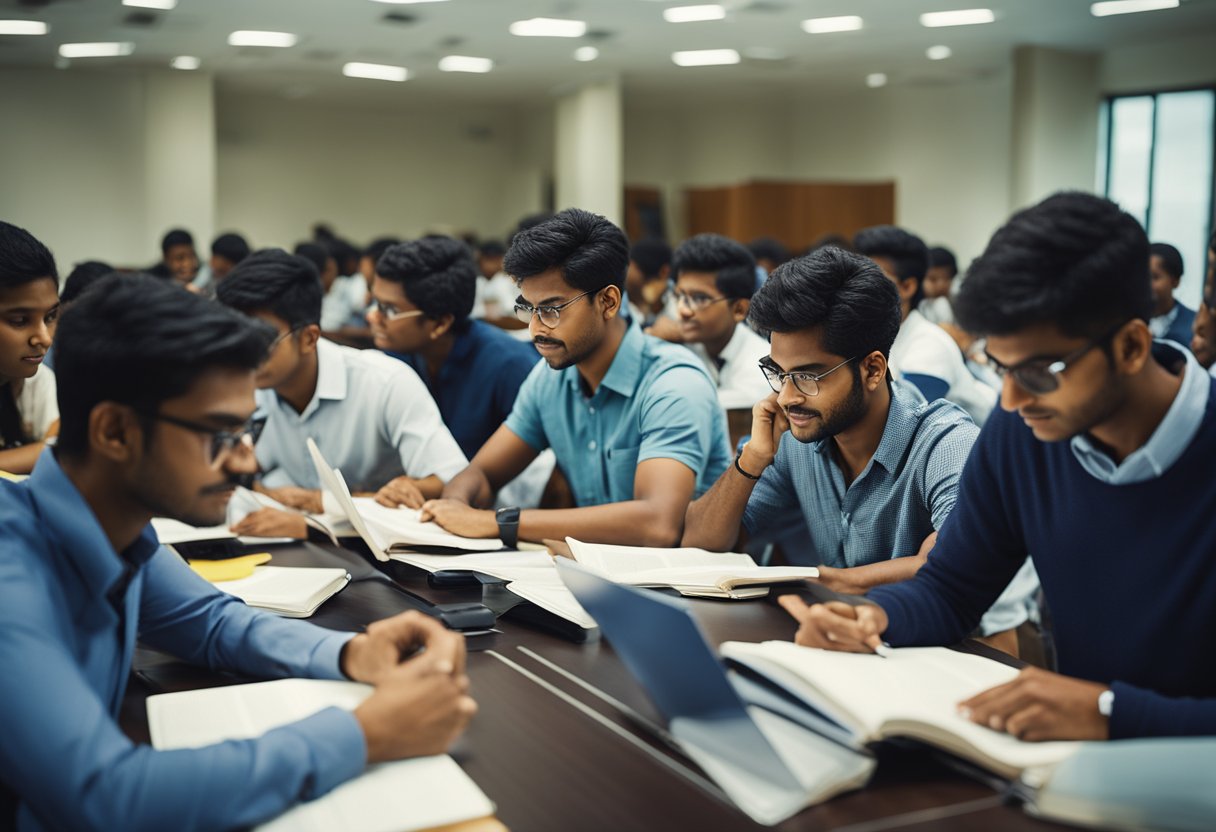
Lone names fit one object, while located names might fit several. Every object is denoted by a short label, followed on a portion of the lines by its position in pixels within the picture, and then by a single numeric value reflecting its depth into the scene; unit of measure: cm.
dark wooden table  105
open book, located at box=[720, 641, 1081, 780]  112
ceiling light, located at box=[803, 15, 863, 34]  941
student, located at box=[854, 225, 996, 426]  356
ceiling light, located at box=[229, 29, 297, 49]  1009
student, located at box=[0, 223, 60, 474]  229
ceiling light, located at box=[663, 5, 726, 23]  905
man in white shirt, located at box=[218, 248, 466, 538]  271
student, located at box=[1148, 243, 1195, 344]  509
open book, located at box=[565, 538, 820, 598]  179
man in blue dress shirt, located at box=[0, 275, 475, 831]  102
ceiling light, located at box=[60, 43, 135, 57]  1068
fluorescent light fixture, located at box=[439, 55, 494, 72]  1155
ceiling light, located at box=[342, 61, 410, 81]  1206
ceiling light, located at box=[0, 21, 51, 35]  953
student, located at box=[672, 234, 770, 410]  403
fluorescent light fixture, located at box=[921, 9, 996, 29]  919
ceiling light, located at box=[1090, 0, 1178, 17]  881
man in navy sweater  118
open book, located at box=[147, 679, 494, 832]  104
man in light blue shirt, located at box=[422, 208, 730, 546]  233
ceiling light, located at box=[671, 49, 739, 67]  1105
